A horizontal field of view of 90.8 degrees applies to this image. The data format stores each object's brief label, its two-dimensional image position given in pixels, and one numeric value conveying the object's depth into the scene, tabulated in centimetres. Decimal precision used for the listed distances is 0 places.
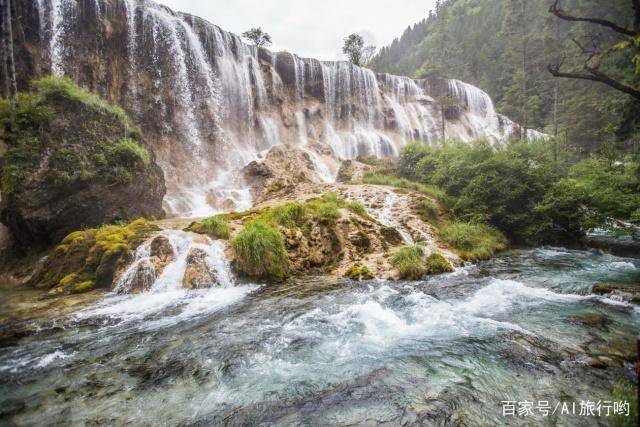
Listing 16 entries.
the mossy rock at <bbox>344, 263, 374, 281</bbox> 893
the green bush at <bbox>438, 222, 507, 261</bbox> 1062
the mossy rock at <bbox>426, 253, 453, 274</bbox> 923
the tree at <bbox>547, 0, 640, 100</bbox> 461
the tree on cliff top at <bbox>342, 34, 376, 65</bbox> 3806
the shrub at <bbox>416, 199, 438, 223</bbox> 1282
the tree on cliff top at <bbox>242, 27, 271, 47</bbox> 3222
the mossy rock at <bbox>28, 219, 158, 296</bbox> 837
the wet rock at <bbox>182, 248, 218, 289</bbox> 823
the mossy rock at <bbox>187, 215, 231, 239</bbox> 970
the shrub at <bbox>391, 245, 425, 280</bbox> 884
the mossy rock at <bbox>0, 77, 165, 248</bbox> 1007
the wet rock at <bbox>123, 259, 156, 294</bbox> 800
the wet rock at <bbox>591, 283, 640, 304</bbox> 619
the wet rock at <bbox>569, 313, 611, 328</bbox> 527
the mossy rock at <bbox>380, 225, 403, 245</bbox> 1099
